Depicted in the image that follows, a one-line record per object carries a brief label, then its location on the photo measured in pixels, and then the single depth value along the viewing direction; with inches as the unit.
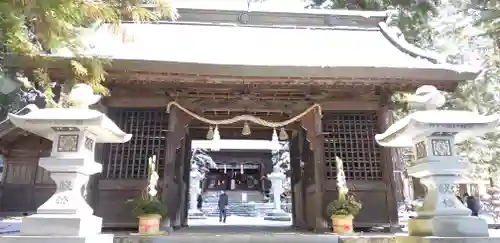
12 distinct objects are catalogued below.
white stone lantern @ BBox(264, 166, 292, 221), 697.3
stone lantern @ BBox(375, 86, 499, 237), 172.1
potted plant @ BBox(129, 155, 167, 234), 248.8
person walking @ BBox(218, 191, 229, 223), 547.5
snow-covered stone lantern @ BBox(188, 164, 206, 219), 771.7
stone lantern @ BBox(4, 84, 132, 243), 169.3
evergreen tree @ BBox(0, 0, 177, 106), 138.0
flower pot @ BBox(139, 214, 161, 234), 248.1
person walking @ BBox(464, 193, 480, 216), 419.0
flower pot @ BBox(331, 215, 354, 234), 260.4
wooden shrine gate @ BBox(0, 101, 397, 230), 282.4
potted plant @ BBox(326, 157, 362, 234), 259.9
